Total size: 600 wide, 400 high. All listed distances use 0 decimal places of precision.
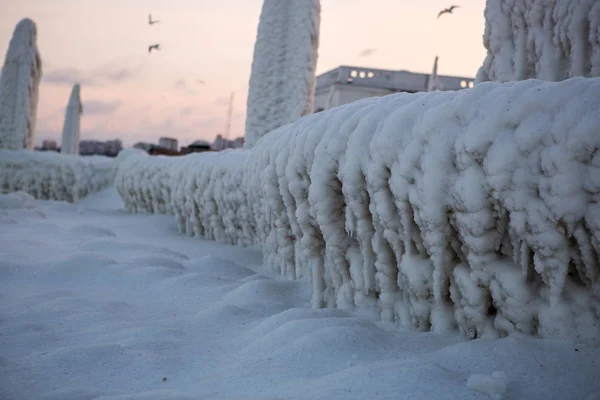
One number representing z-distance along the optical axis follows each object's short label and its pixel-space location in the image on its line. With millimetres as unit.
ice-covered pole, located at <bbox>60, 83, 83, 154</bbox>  17125
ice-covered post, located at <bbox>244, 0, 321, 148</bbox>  6586
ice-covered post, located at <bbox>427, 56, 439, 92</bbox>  13030
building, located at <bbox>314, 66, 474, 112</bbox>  14508
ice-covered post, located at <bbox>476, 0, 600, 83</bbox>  2521
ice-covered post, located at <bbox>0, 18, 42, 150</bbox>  11031
